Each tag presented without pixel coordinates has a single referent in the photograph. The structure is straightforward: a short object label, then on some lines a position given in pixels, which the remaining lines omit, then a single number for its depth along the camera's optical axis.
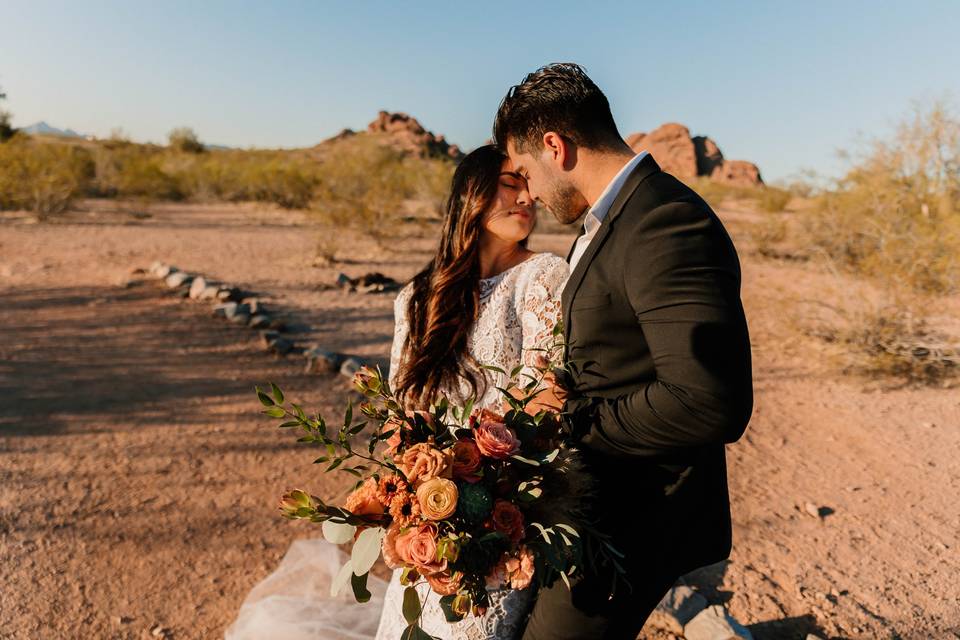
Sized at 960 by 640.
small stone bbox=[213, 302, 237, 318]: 8.09
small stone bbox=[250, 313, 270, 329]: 7.79
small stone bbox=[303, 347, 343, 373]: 6.59
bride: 2.06
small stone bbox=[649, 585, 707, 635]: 3.16
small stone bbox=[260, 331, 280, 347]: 7.24
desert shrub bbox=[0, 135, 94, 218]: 15.48
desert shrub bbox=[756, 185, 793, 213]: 21.16
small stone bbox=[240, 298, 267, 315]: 8.25
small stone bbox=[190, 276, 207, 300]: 9.00
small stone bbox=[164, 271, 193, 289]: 9.42
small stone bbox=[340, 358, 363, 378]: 6.36
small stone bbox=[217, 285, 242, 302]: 8.84
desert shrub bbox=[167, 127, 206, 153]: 44.53
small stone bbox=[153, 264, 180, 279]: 9.96
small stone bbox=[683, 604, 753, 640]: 2.99
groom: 1.28
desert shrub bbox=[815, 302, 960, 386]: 7.04
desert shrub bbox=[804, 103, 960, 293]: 7.73
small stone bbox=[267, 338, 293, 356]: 7.05
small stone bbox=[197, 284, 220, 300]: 8.91
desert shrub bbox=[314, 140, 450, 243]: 13.32
